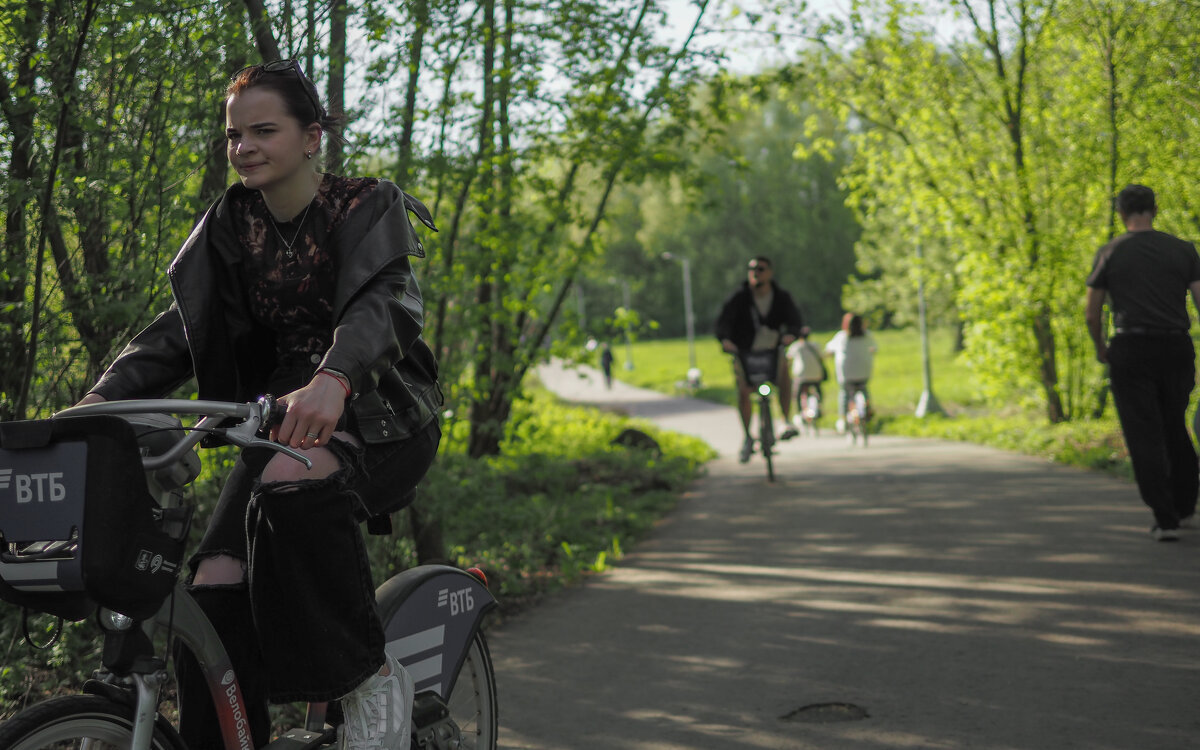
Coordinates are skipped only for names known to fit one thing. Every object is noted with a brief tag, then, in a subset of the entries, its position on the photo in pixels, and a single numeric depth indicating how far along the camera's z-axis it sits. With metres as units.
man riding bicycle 12.02
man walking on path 7.25
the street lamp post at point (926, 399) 24.52
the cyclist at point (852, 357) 18.81
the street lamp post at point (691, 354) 45.47
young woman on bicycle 2.54
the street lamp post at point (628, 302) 65.39
